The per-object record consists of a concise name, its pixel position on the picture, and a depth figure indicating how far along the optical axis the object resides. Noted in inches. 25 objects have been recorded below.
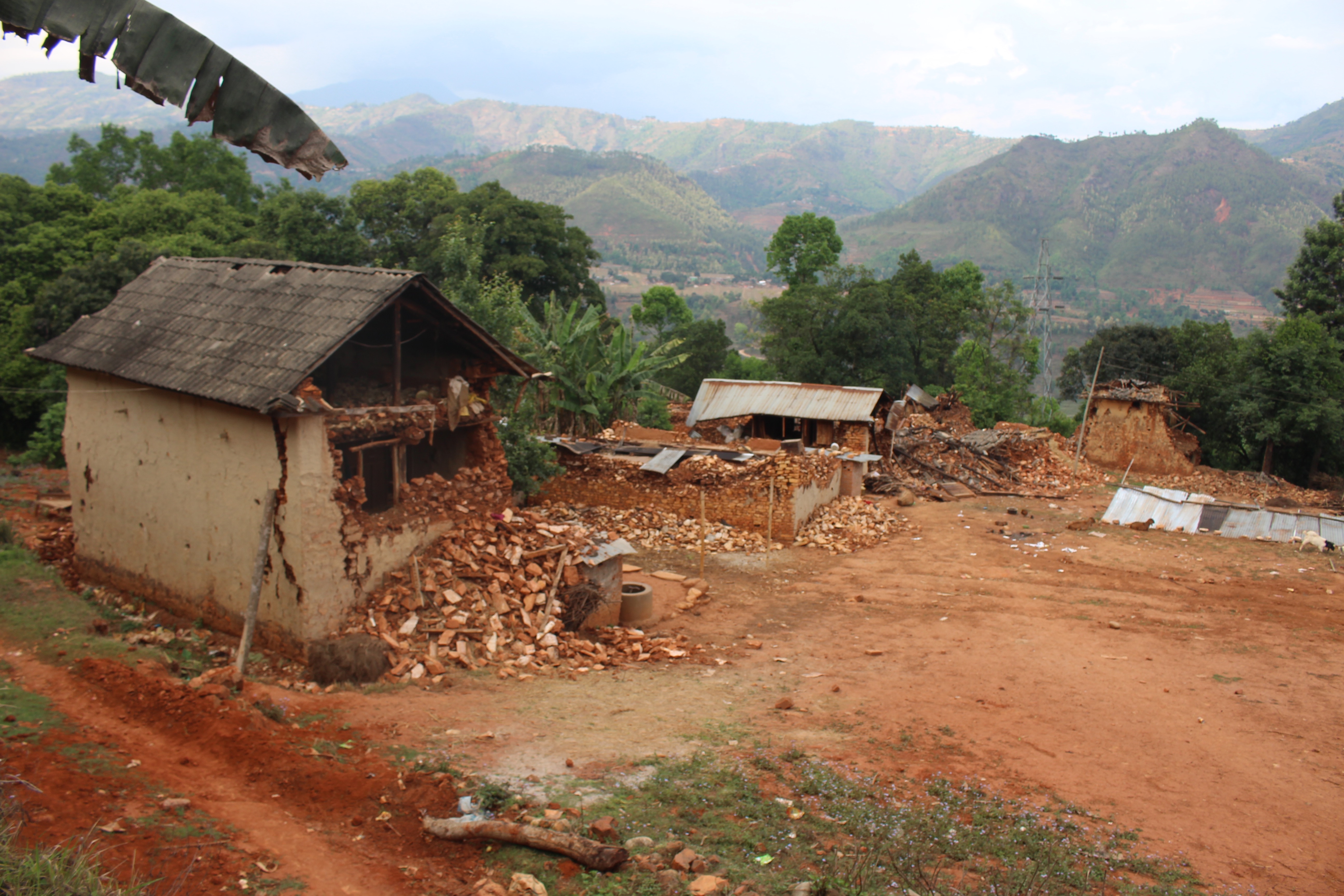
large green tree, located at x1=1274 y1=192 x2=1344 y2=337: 1283.2
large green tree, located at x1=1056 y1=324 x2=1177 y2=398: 1401.3
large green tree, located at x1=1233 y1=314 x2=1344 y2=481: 1109.7
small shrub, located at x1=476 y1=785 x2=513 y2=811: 229.5
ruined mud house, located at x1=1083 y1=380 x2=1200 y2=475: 1187.9
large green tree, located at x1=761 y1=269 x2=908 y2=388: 1380.4
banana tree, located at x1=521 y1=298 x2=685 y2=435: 772.0
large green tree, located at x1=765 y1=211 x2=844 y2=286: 1879.9
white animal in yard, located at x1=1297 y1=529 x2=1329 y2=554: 669.3
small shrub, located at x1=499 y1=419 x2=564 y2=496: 611.8
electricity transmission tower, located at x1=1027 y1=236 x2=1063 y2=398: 1565.0
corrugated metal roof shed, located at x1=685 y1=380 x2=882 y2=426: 935.7
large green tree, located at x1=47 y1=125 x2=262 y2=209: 1604.3
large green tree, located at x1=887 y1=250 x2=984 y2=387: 1524.4
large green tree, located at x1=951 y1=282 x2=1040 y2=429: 1401.3
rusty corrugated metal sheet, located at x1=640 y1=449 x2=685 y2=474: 674.2
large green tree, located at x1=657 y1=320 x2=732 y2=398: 1524.4
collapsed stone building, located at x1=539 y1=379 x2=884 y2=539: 663.8
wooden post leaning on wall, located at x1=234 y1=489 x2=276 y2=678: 336.2
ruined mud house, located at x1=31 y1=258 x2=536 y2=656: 353.7
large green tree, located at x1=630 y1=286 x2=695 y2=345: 1825.8
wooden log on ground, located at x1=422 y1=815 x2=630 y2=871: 202.7
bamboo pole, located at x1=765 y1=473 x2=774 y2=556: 627.5
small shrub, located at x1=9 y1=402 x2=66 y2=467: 797.9
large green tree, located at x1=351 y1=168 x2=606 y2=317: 1384.1
